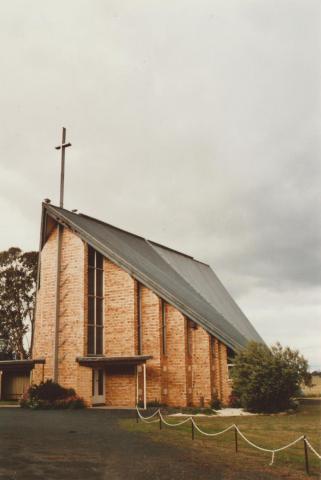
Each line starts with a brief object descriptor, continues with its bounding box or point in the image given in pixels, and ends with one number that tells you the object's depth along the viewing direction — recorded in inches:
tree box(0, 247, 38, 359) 1776.6
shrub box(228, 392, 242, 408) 933.2
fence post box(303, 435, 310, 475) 388.8
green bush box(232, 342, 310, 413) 816.9
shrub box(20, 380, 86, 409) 925.8
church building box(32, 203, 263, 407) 978.1
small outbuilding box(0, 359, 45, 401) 1242.0
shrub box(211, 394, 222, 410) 922.1
